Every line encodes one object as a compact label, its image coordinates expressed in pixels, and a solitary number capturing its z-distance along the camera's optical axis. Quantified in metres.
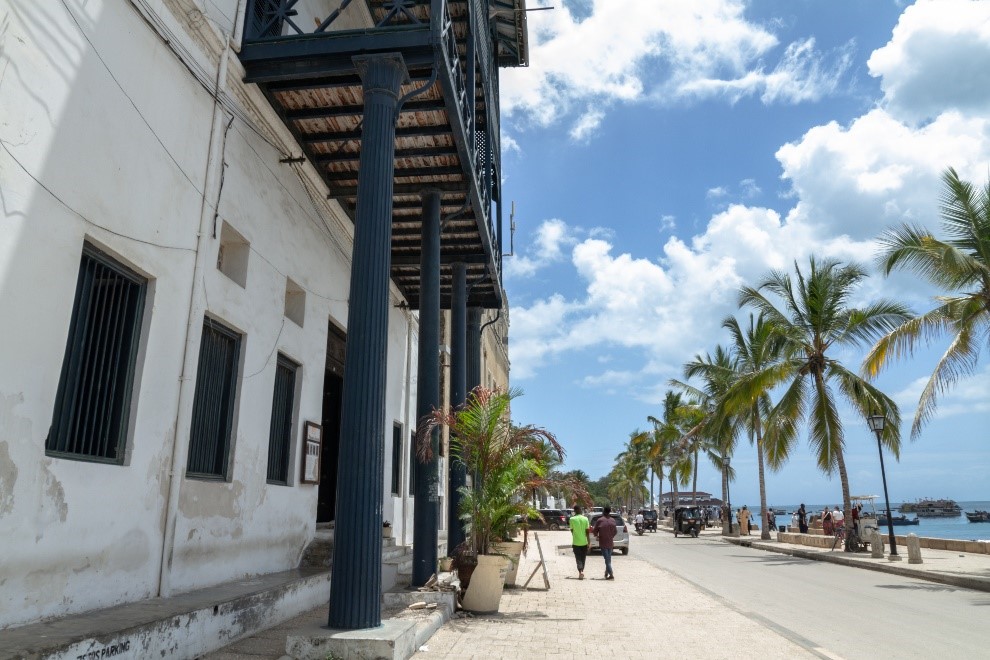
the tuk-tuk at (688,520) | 39.66
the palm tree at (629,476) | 78.62
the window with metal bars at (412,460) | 17.23
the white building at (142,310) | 5.15
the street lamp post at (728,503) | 39.50
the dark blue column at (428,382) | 10.90
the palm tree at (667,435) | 54.19
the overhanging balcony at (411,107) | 8.30
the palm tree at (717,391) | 34.56
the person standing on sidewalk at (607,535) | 15.95
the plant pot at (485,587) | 9.93
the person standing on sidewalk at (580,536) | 15.95
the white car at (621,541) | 24.84
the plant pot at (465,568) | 10.15
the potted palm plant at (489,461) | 10.47
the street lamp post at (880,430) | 20.02
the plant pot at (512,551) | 11.54
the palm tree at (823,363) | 23.58
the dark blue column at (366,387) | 6.32
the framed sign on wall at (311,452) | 10.87
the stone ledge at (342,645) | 5.76
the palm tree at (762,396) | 26.78
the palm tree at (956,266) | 15.33
